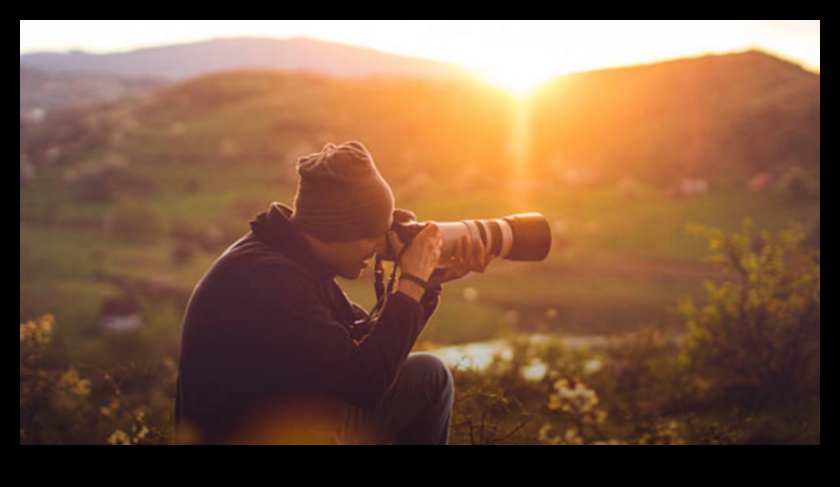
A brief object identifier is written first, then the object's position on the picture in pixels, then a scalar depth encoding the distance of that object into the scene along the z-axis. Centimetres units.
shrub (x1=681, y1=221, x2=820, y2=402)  464
